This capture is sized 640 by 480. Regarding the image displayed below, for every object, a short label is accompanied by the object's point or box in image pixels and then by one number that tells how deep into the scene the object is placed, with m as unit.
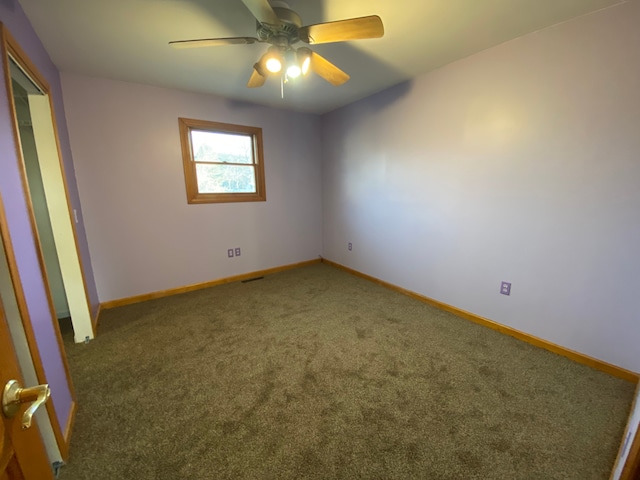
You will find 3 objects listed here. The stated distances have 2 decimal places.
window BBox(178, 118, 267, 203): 3.11
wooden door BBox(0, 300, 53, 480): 0.48
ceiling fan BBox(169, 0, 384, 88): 1.35
